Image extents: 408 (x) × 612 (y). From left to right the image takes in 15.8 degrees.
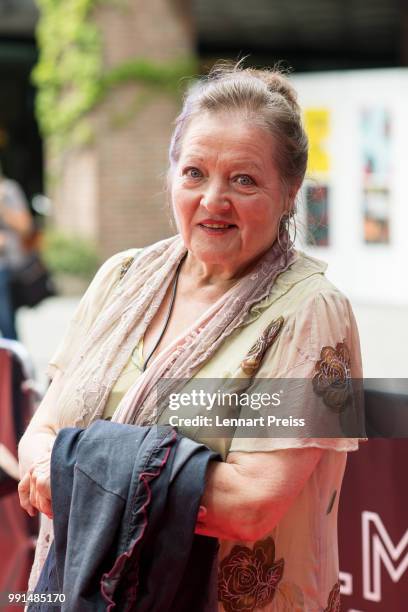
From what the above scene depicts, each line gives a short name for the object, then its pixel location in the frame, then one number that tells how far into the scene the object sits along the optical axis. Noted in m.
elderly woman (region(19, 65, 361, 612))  1.58
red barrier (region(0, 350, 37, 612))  2.57
